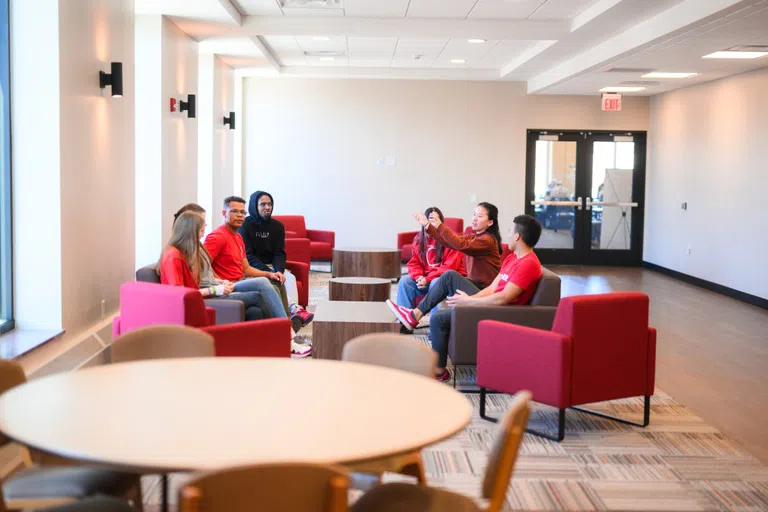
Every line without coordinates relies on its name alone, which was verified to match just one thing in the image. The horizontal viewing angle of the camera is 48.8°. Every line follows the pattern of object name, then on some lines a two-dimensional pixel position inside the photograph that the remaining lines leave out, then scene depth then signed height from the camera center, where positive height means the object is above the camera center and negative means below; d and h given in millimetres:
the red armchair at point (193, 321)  5016 -894
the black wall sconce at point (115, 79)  6859 +770
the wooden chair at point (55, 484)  2756 -1055
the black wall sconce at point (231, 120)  13303 +878
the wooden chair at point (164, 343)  3686 -744
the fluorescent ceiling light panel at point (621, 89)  14267 +1590
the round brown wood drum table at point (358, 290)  8883 -1181
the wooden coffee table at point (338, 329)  6477 -1157
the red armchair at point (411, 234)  13445 -882
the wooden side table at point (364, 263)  12070 -1206
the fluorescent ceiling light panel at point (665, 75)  12164 +1572
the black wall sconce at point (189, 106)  9711 +808
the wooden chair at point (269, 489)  1920 -721
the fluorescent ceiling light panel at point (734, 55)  10047 +1556
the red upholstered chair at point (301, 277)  9227 -1096
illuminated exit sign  14656 +1399
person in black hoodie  8727 -651
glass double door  15797 -228
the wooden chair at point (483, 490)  2605 -1027
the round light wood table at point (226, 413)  2387 -769
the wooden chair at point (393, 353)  3604 -751
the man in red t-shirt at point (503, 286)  6031 -812
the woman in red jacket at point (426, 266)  8328 -872
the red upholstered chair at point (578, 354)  5004 -1056
